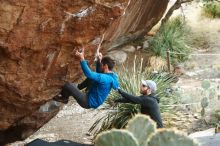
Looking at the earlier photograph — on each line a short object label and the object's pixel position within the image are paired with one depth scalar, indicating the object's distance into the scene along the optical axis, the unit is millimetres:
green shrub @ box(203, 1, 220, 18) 20292
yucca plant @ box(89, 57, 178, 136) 10352
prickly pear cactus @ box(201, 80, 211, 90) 11086
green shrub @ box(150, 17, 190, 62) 16734
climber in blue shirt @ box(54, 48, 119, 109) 7305
